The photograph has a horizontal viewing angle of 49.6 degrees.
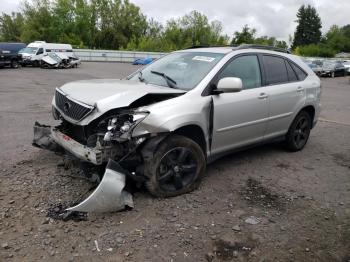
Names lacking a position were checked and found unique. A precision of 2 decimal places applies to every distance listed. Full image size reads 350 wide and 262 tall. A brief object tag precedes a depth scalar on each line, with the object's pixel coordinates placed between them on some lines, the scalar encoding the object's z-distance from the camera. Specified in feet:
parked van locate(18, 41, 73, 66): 100.48
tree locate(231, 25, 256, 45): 215.86
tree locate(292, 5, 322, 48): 320.29
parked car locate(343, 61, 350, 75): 131.23
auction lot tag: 16.25
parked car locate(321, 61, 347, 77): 122.52
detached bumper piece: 12.01
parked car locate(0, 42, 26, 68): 89.24
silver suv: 12.96
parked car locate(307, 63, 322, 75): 122.52
